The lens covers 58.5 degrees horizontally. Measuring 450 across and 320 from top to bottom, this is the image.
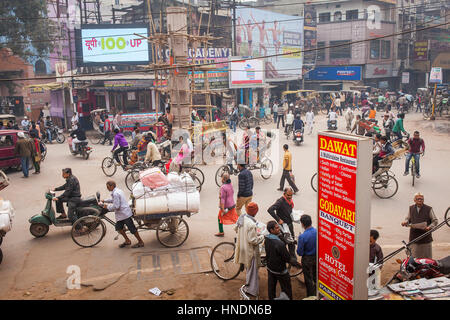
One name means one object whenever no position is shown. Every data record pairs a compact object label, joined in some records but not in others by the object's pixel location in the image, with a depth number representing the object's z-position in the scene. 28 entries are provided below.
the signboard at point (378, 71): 44.81
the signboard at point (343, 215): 4.64
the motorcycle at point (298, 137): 19.38
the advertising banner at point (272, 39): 34.19
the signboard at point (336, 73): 42.78
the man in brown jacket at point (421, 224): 6.77
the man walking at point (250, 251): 6.02
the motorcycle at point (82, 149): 17.05
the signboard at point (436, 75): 24.66
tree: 27.05
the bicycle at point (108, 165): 14.16
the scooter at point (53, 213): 8.52
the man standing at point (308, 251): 5.88
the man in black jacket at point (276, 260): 5.59
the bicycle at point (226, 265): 6.89
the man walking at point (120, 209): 7.73
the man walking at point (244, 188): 8.74
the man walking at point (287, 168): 11.34
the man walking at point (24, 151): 13.77
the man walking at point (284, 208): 7.32
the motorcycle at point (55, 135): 21.92
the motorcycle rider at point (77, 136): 16.88
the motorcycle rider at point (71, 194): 8.55
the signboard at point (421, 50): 46.78
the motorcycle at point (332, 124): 22.30
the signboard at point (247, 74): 29.75
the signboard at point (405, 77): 44.88
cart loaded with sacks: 7.88
